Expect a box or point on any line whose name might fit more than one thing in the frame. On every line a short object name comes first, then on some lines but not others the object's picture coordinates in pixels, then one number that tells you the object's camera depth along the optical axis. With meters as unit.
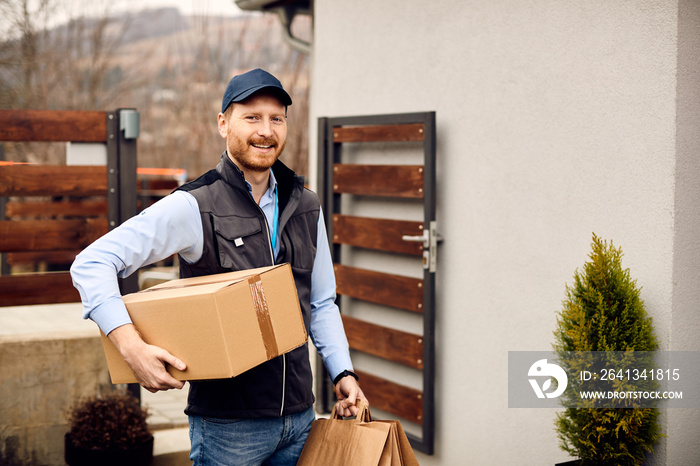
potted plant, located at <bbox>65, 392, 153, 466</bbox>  3.96
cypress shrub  3.04
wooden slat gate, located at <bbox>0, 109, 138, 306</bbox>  4.24
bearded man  2.00
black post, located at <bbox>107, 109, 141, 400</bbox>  4.46
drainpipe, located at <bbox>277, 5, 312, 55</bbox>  6.74
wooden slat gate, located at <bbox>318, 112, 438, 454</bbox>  4.48
